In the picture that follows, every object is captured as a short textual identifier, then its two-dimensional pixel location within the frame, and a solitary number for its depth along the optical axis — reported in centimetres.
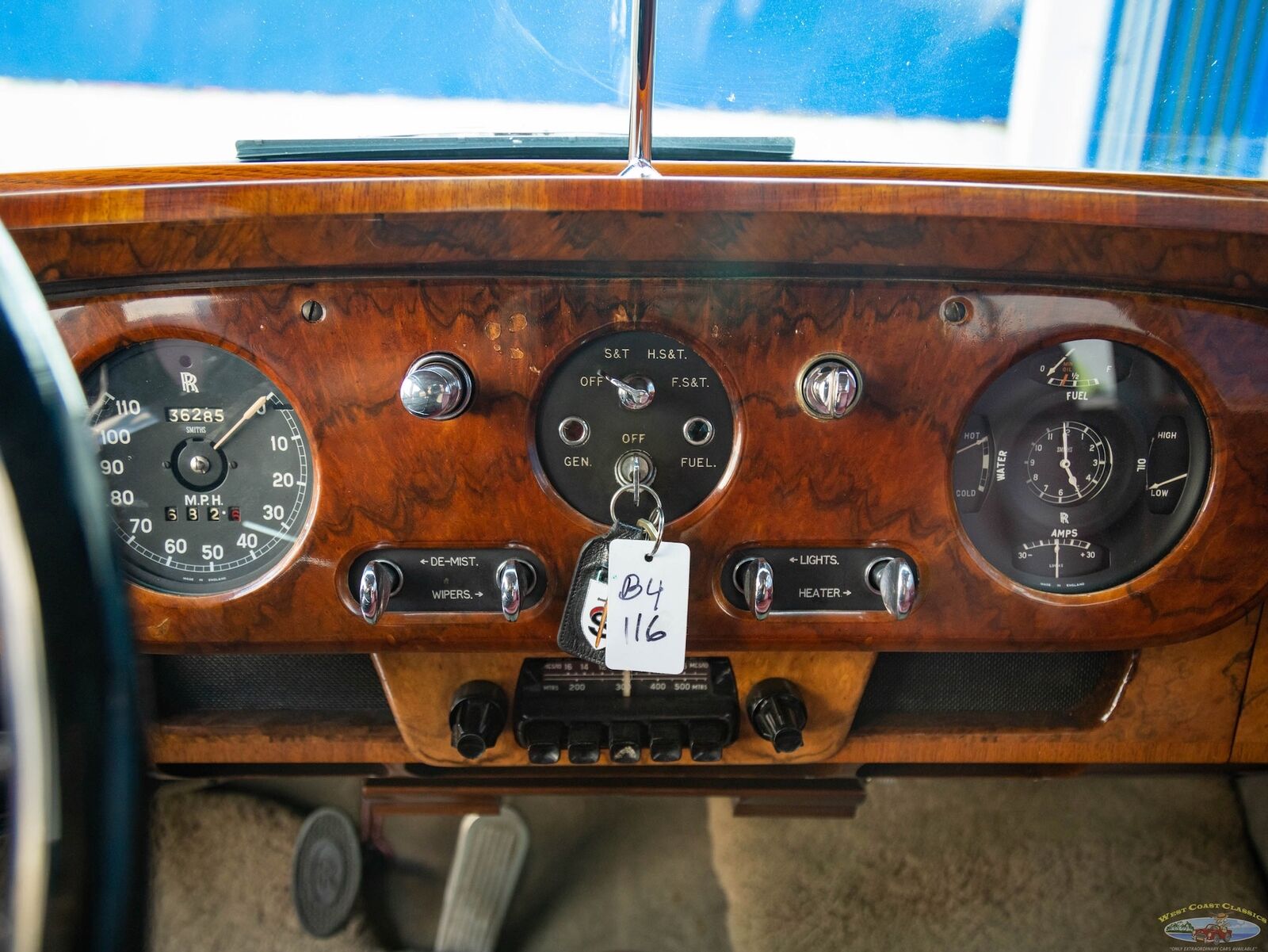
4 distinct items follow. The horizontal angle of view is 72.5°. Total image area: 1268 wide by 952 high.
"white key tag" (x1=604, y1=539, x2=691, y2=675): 39
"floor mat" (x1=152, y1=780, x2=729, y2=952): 62
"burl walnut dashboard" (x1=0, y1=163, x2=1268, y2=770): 36
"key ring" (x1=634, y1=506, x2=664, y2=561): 39
